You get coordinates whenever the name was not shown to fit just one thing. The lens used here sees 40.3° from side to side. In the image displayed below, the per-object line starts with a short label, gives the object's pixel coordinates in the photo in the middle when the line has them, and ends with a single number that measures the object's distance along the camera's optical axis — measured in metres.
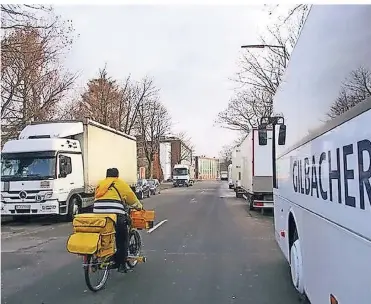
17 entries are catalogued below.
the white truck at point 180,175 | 69.44
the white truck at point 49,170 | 17.38
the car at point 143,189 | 33.53
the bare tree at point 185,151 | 94.40
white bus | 3.03
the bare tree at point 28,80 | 19.62
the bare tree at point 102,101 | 41.69
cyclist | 7.57
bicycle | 6.82
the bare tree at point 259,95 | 28.24
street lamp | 17.90
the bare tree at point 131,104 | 47.41
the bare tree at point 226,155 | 100.00
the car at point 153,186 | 42.38
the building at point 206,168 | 130.75
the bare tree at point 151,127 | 54.94
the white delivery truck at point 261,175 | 20.00
